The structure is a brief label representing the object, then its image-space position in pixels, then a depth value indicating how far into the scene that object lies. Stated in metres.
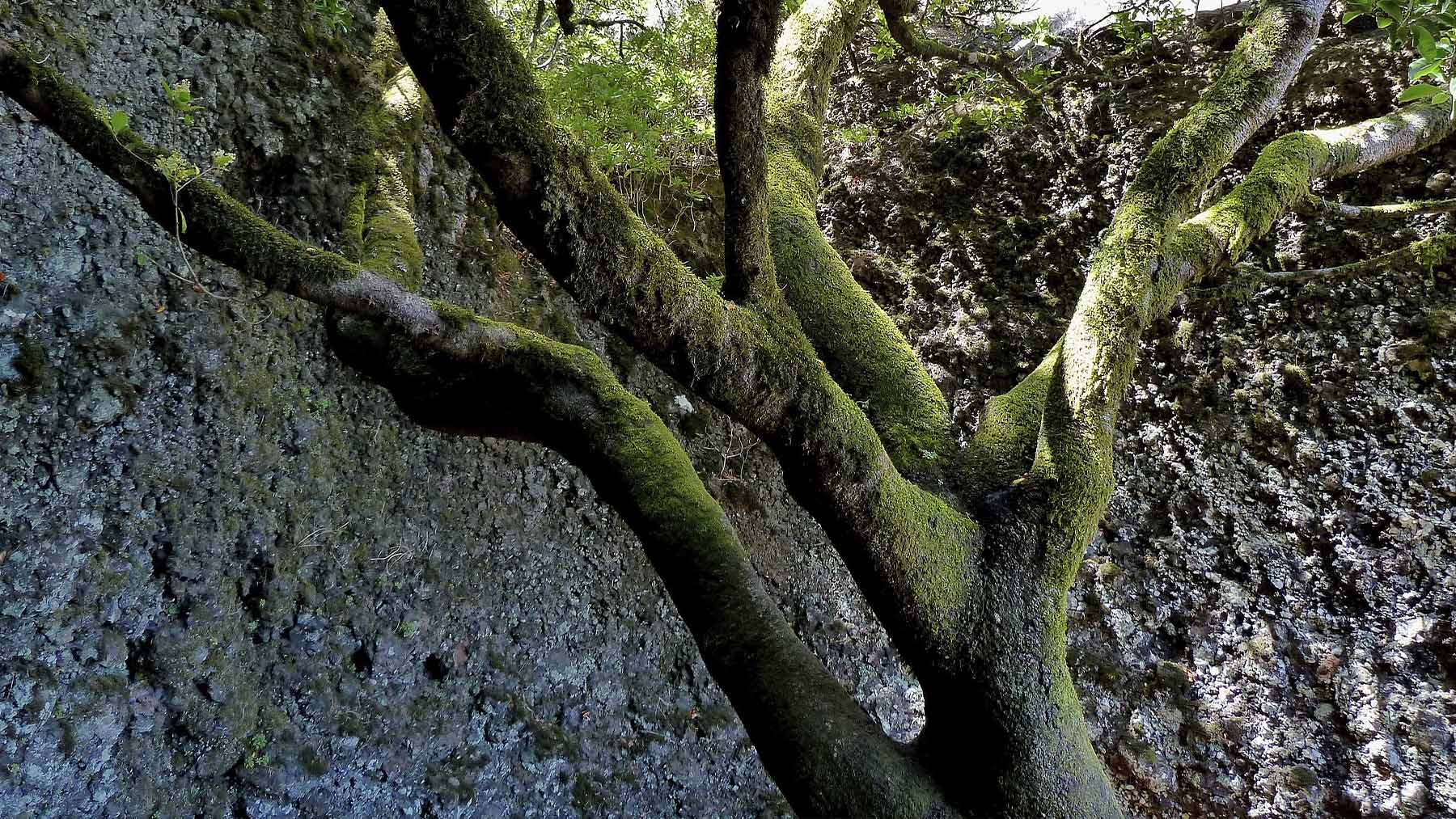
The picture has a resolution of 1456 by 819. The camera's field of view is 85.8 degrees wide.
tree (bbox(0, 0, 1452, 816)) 1.28
